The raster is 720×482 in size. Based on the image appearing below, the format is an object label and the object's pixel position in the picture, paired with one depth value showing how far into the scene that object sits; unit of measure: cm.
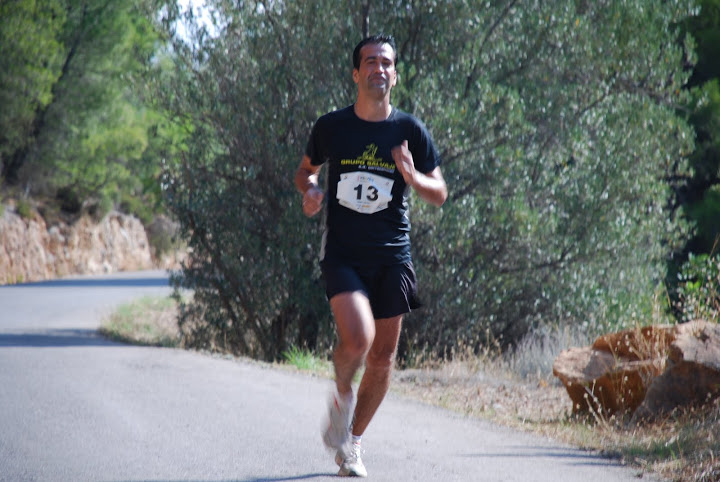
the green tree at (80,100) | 5669
